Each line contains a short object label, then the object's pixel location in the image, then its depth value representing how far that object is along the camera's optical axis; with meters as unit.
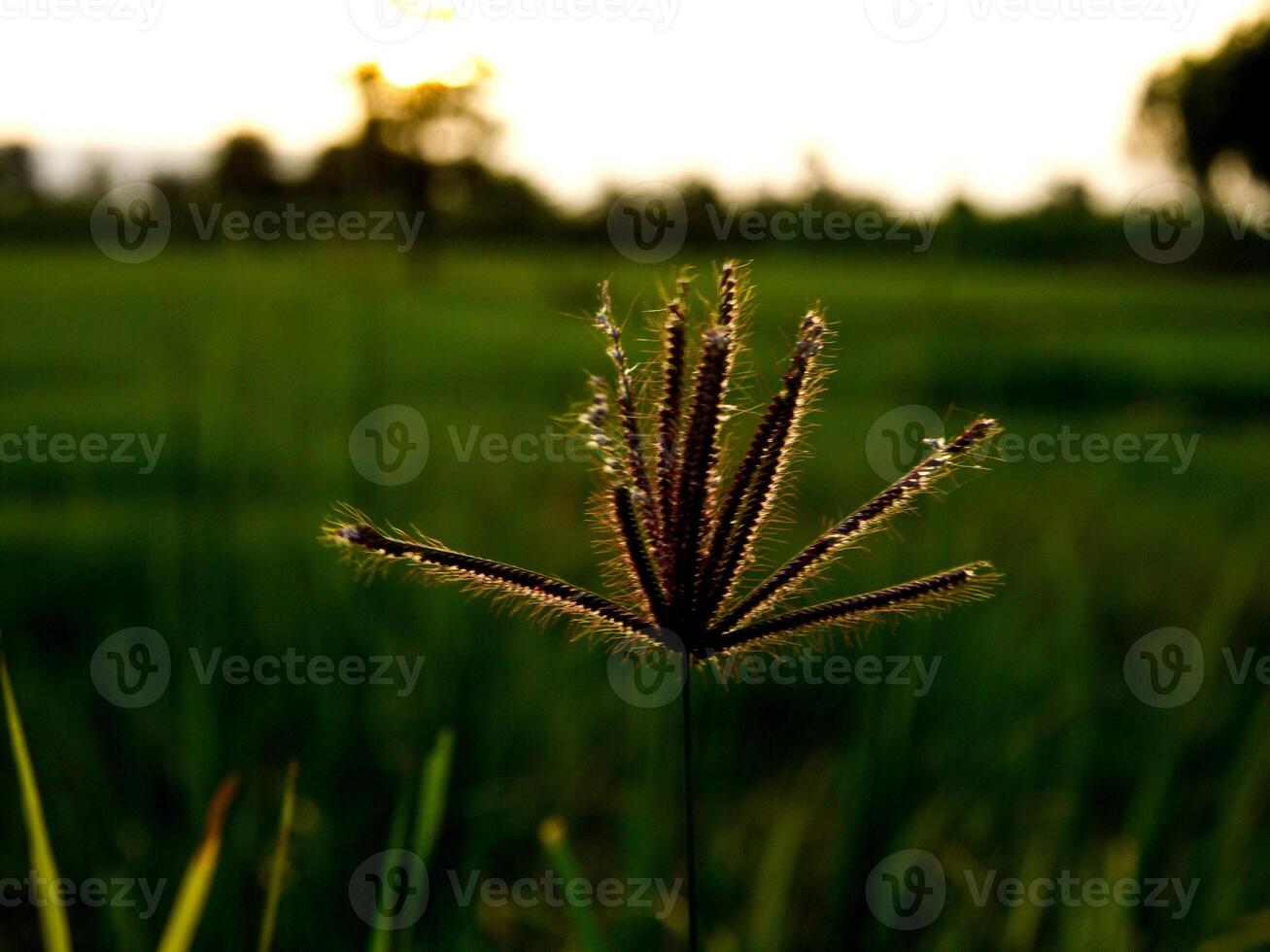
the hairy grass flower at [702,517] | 0.43
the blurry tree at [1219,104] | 15.40
